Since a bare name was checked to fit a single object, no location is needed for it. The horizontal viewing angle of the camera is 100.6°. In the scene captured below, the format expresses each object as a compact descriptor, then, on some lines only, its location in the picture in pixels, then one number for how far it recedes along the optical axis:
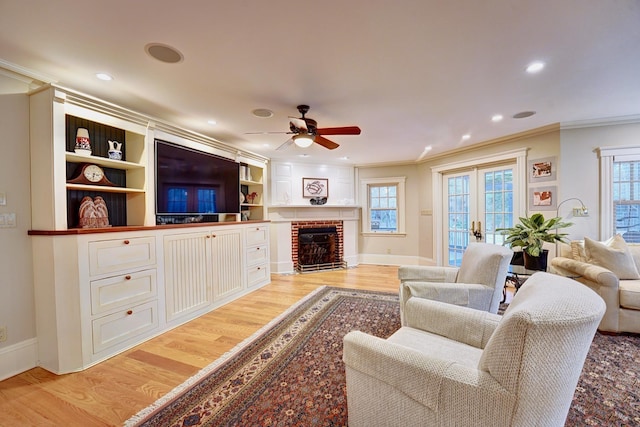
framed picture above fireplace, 5.75
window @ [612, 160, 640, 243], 3.34
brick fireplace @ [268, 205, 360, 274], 5.37
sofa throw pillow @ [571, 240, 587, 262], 3.03
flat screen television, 2.94
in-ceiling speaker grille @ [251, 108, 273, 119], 2.96
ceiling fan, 2.62
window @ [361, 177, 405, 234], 6.06
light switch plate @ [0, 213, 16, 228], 2.00
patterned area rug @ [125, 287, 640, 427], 1.54
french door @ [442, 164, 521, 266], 4.38
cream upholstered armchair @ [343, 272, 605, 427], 0.81
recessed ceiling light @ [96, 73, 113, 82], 2.18
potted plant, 2.86
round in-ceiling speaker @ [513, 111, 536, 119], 3.11
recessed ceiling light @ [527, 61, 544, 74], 2.06
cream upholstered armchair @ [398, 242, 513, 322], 2.06
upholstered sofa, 2.43
